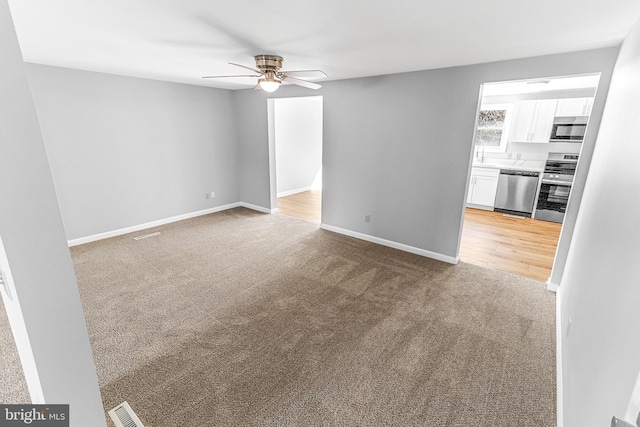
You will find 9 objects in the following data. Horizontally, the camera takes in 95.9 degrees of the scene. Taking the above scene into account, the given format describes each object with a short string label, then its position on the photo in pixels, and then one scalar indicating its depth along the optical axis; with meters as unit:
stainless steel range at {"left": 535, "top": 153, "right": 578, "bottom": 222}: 5.20
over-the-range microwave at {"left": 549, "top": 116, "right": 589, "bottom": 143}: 5.05
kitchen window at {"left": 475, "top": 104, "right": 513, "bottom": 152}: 5.91
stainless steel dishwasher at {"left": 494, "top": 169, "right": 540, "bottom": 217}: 5.51
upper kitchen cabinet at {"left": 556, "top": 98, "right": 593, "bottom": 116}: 4.96
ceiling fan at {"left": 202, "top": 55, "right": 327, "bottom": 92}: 2.72
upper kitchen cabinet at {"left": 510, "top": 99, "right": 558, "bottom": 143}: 5.36
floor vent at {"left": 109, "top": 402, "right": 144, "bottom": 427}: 1.67
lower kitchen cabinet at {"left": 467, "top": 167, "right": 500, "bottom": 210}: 5.90
